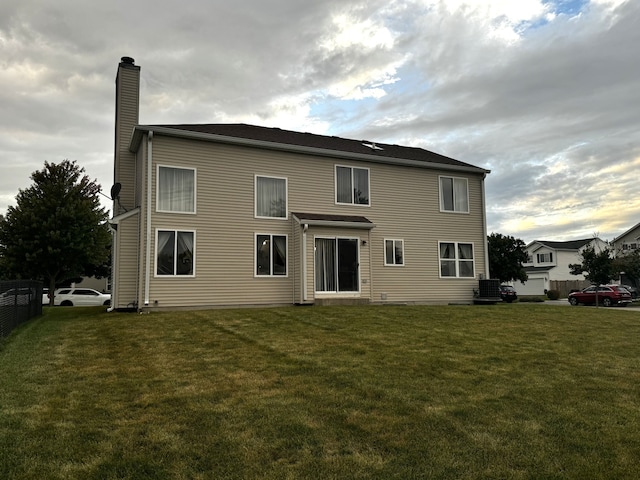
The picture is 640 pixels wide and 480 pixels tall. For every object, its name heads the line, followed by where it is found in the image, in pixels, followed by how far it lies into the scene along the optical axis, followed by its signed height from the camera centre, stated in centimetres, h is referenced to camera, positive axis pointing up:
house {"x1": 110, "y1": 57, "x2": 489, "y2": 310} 1415 +206
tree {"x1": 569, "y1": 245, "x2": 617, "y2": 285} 3525 +82
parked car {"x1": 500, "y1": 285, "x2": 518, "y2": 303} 3009 -96
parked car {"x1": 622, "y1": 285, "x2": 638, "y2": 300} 3245 -102
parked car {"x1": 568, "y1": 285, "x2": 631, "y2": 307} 2686 -103
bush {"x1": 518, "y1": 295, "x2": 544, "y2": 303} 3242 -146
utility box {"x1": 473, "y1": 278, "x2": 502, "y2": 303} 1831 -48
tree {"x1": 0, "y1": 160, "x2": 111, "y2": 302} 2455 +291
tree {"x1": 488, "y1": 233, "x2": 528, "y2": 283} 3669 +173
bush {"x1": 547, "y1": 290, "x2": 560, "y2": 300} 3894 -134
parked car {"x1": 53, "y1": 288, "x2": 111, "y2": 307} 2594 -61
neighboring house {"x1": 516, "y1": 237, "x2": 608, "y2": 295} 5047 +181
